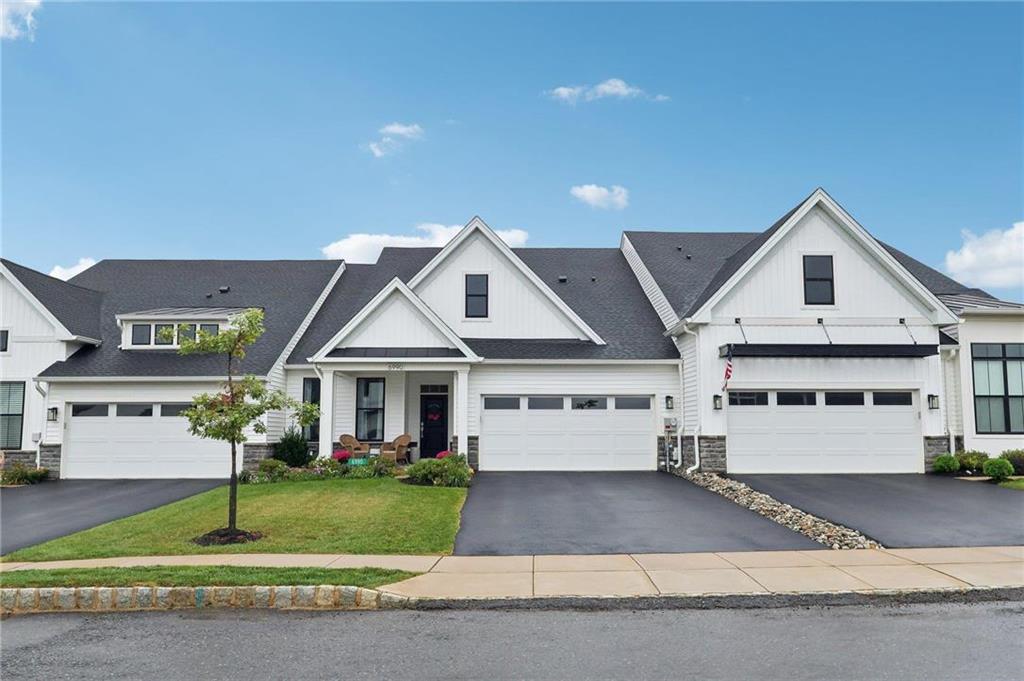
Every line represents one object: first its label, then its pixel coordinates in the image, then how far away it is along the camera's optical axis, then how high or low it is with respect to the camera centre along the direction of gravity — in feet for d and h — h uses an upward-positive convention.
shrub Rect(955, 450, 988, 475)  56.54 -5.56
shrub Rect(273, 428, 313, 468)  61.57 -5.14
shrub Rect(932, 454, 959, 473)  56.65 -5.85
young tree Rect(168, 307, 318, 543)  35.35 -0.46
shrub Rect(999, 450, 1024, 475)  56.18 -5.43
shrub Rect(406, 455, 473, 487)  52.60 -6.25
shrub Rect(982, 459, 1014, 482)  51.72 -5.77
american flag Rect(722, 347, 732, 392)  56.65 +2.33
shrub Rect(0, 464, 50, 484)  60.34 -7.35
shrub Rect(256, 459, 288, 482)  57.52 -6.48
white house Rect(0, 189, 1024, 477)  58.13 +2.82
